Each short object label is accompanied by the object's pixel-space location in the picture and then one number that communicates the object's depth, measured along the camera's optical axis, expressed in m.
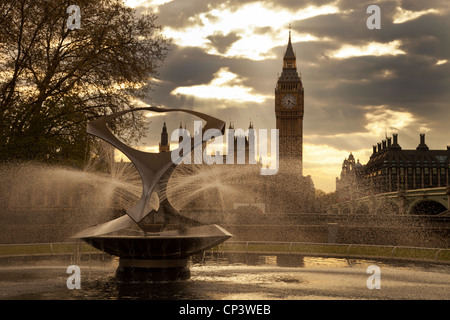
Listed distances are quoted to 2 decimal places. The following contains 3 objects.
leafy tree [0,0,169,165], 24.67
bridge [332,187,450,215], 66.40
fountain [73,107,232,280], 13.34
